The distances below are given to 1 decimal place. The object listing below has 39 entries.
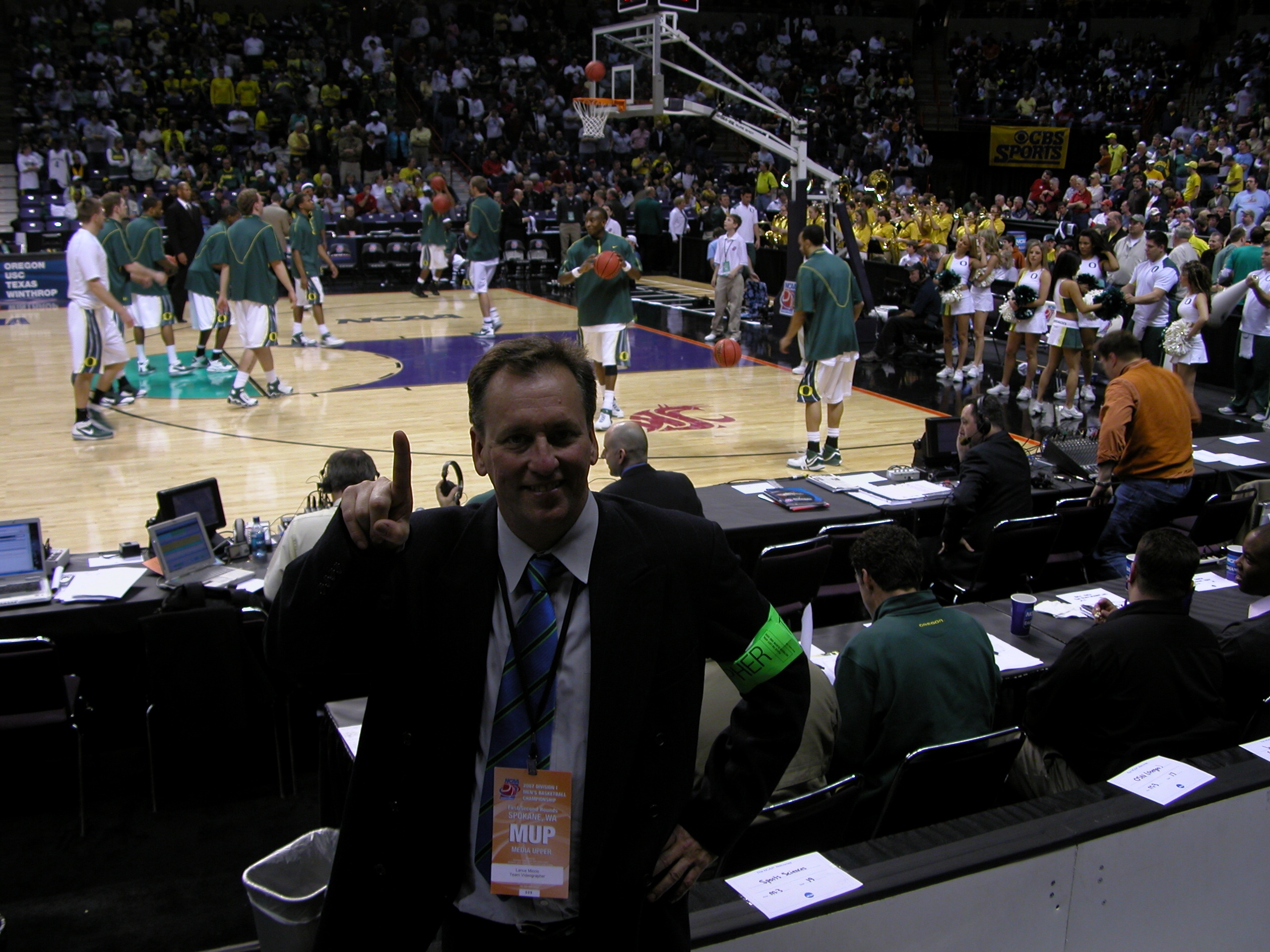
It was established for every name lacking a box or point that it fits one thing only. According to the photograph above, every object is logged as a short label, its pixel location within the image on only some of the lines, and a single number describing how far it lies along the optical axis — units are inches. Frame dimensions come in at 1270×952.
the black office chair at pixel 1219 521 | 221.8
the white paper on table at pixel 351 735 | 123.9
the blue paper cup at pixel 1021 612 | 165.2
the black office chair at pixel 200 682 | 159.5
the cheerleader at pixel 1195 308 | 374.0
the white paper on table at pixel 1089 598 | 179.3
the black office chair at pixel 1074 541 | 227.9
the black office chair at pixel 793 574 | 190.2
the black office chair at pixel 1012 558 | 206.5
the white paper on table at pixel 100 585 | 175.5
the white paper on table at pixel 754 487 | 243.1
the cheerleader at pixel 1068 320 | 386.6
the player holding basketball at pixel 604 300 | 355.9
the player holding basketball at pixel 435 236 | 611.2
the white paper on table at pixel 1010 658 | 153.1
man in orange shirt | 225.8
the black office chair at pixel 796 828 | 111.3
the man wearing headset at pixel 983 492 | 219.1
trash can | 76.0
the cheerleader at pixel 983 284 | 444.1
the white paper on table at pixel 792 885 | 87.2
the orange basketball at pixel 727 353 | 385.7
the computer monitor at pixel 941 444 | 263.3
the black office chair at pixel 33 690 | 151.9
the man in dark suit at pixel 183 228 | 524.7
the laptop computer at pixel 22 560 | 177.0
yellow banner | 999.6
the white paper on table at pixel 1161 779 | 105.6
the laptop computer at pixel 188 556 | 183.2
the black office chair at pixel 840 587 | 214.5
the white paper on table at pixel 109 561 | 192.5
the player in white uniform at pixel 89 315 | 328.2
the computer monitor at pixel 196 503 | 191.6
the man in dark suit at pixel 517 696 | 64.6
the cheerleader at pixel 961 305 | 452.1
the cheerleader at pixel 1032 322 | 412.2
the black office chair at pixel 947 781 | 113.1
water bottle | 198.5
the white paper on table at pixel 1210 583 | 189.0
